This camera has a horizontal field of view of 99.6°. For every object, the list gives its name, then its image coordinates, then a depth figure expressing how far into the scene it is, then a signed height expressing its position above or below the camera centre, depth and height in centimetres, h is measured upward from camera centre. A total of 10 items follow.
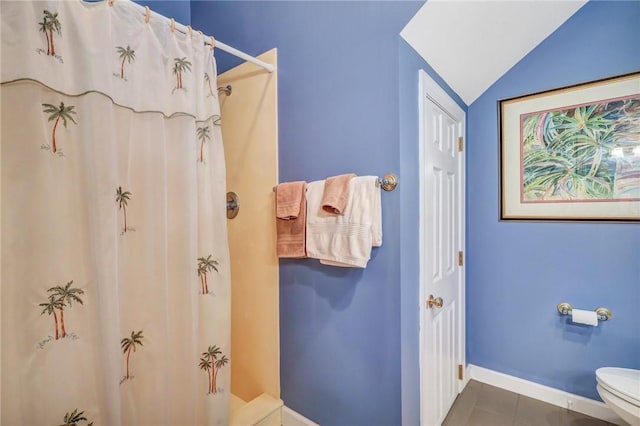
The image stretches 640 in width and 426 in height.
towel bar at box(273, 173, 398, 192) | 118 +12
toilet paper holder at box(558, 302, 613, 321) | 152 -60
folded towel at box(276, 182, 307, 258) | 138 -11
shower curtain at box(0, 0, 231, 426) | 86 -4
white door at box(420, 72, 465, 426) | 135 -24
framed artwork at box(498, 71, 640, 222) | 147 +33
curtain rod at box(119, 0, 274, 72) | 109 +81
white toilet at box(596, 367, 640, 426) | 119 -85
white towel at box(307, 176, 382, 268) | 117 -8
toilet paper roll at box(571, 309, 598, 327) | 150 -62
